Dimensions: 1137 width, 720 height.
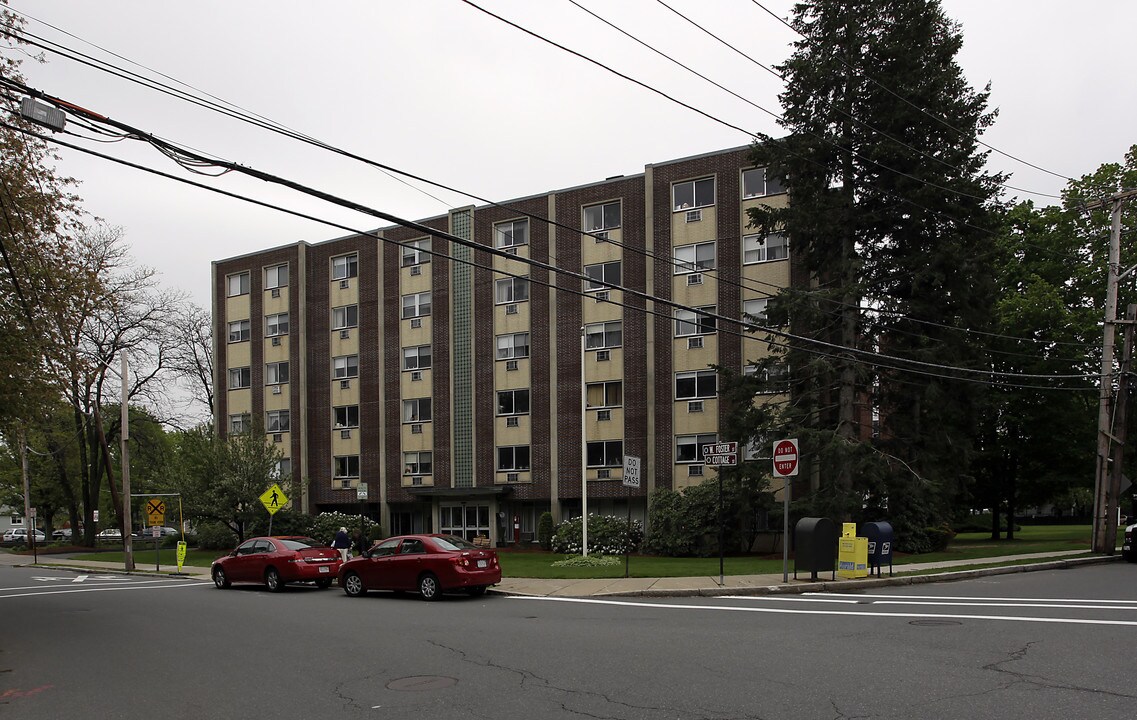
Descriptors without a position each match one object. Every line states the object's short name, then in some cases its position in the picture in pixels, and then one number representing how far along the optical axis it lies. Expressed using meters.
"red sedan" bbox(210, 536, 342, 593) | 23.34
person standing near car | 29.11
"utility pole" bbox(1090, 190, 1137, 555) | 28.36
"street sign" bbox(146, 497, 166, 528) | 32.88
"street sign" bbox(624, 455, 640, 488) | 22.98
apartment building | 37.00
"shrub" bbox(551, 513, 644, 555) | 34.00
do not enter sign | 19.23
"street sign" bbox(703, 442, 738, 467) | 19.39
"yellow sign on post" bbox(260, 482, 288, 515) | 29.16
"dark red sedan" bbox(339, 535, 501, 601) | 19.30
